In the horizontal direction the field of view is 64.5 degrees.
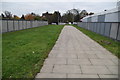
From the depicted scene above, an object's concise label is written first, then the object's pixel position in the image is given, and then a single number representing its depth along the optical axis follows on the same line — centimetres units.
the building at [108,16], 1143
